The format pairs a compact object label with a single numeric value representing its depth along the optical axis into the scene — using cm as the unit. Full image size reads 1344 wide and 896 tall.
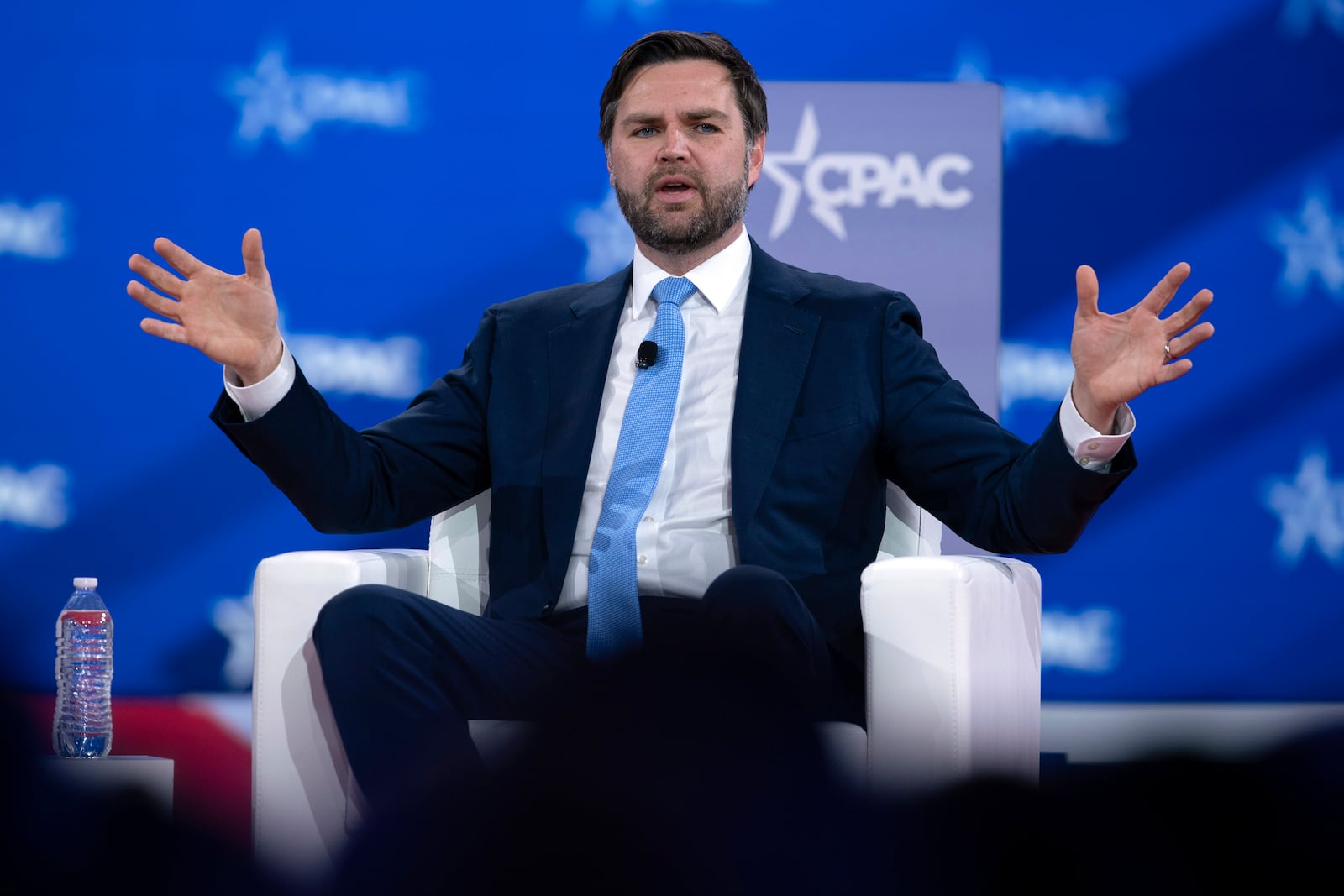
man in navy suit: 823
